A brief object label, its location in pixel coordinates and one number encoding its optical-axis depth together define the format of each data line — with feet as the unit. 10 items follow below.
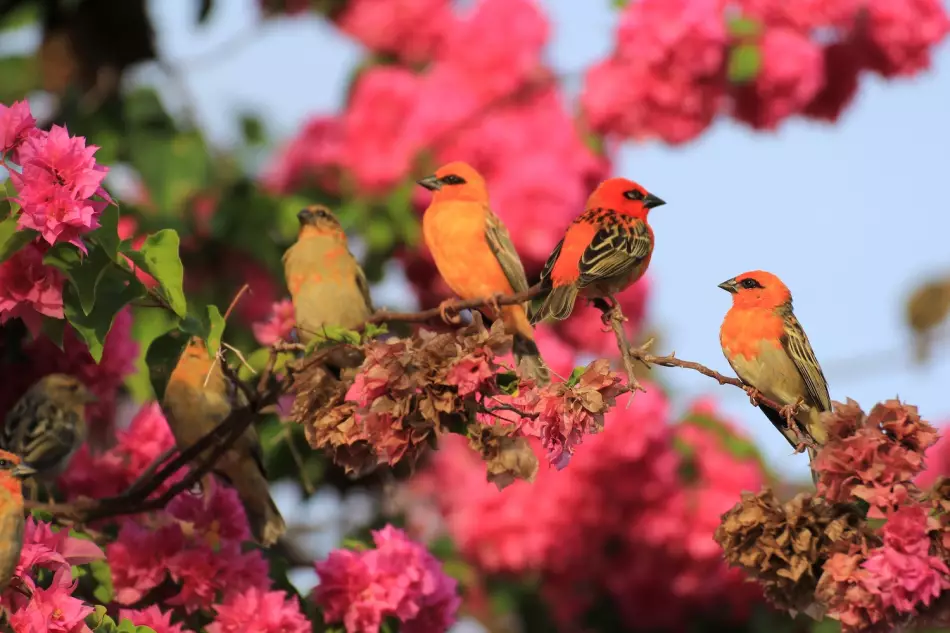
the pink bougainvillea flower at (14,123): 19.51
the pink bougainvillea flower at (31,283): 20.53
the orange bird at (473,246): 26.78
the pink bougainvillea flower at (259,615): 21.98
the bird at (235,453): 26.55
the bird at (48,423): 26.40
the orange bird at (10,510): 18.99
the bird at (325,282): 29.09
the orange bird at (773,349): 23.08
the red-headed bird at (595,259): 20.43
